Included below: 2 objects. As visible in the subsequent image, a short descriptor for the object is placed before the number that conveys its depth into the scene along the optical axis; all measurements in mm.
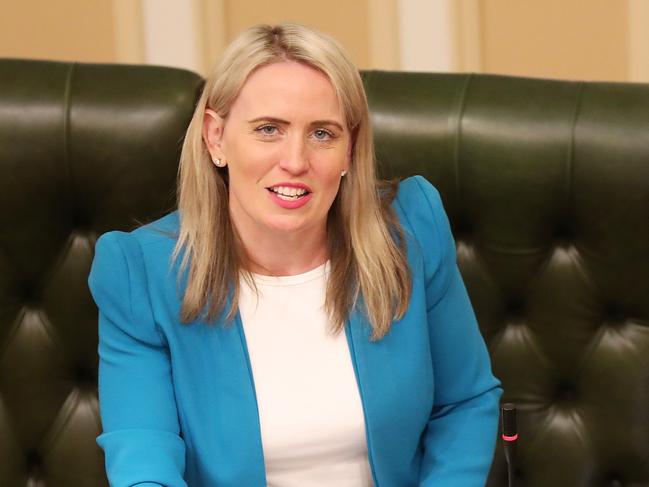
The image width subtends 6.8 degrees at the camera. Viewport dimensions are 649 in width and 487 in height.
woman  5695
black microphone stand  5542
